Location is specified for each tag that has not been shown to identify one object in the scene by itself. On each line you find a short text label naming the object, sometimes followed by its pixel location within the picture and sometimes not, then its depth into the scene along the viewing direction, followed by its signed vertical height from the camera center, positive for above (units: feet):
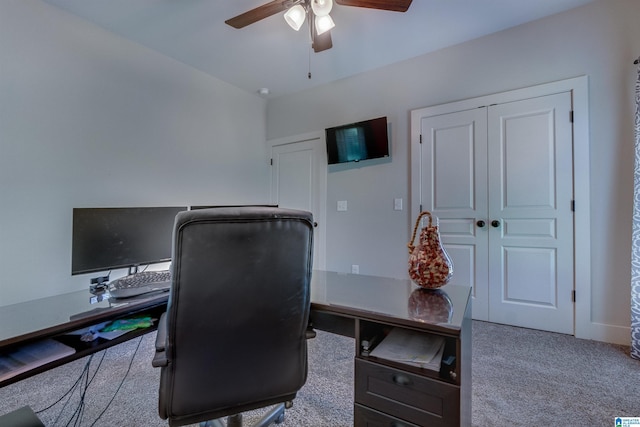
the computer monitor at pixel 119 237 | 4.95 -0.41
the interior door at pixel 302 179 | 12.19 +1.55
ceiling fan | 5.91 +4.36
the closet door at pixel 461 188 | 8.89 +0.81
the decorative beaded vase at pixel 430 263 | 4.04 -0.69
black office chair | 2.85 -1.02
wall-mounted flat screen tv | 10.39 +2.72
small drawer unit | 2.97 -2.04
